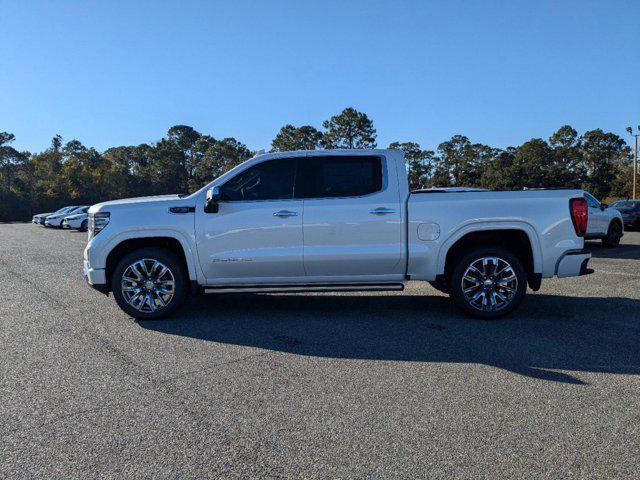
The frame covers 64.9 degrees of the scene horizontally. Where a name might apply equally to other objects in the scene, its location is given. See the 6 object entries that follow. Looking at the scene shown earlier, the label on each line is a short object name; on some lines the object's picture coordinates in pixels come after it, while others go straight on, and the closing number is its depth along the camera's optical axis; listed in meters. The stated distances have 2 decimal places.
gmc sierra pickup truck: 6.02
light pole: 45.47
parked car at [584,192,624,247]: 13.98
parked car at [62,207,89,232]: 29.19
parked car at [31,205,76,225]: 35.86
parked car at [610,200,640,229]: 20.03
